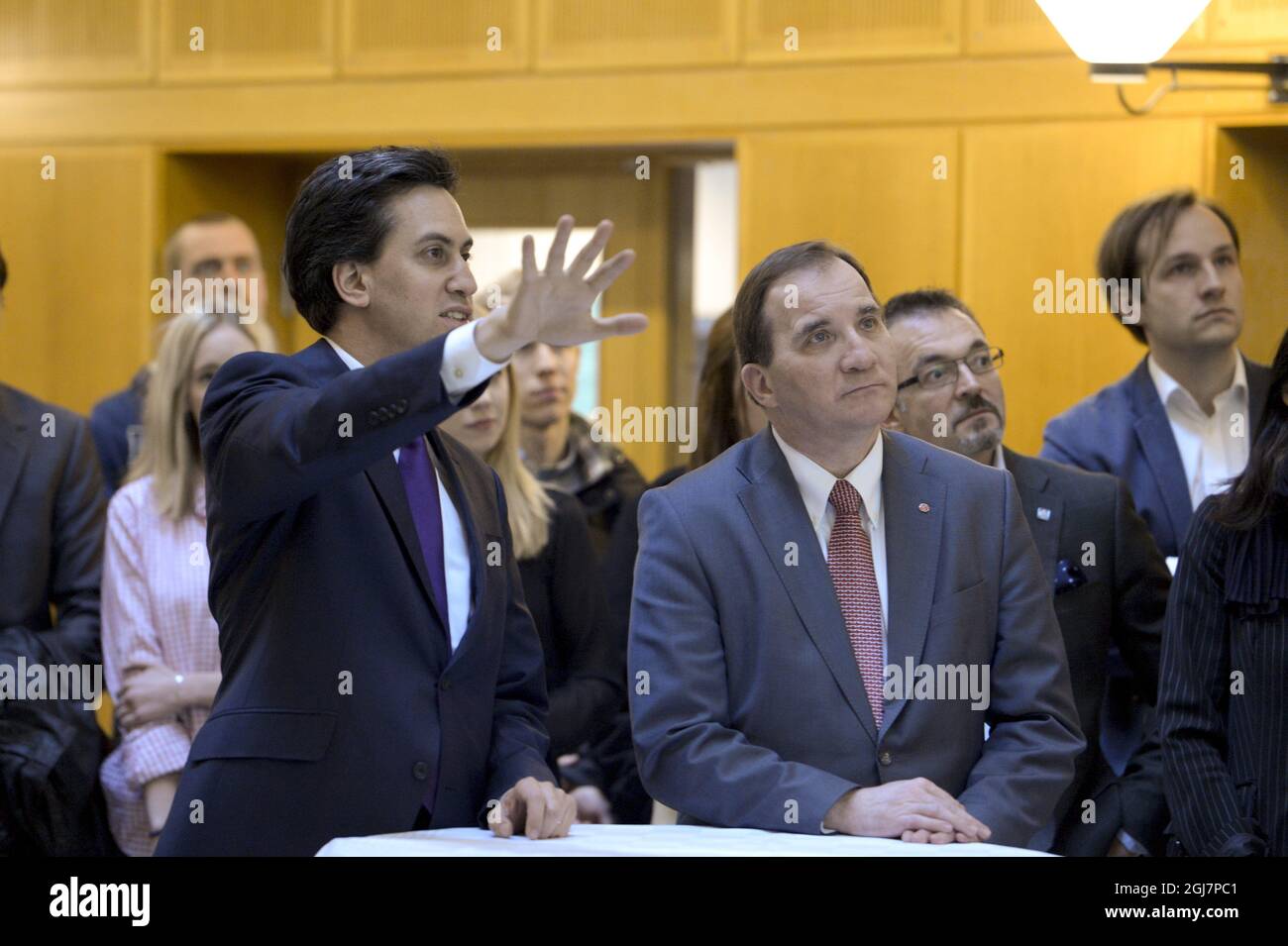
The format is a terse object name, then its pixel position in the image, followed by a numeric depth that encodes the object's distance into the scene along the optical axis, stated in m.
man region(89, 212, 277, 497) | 5.37
